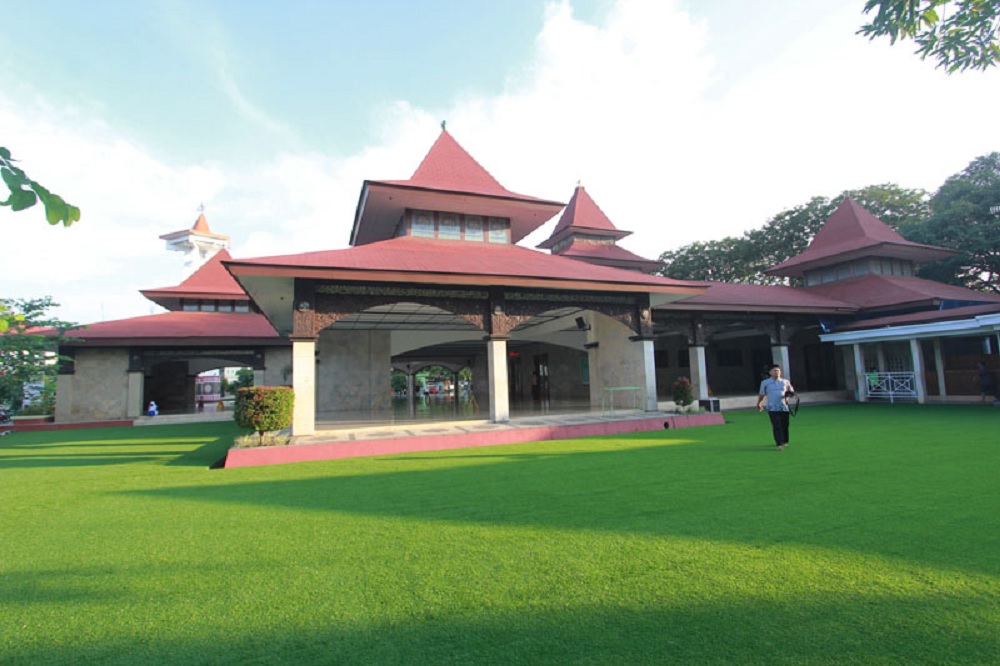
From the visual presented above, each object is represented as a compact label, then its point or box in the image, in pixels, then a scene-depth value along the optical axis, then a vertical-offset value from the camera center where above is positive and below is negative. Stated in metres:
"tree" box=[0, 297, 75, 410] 14.05 +1.53
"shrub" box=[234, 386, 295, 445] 8.44 -0.30
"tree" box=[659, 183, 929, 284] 27.00 +7.85
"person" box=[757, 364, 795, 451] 7.52 -0.55
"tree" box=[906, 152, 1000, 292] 20.19 +5.48
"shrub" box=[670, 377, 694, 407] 12.04 -0.47
